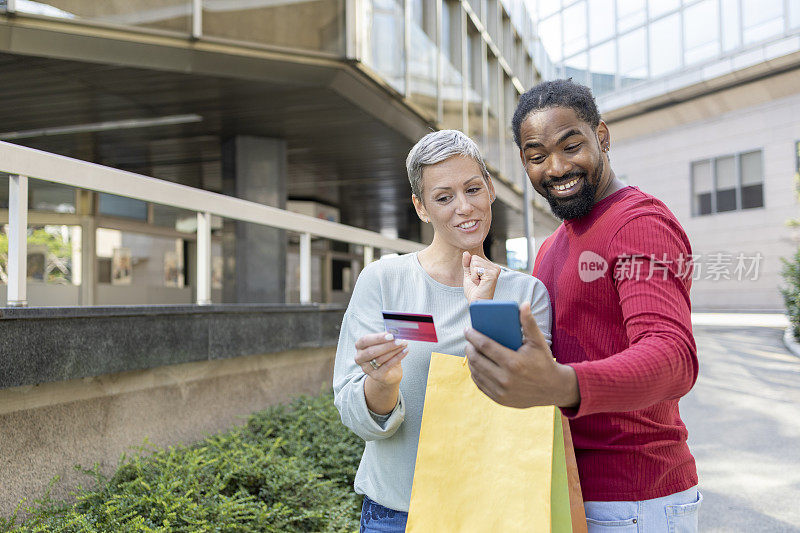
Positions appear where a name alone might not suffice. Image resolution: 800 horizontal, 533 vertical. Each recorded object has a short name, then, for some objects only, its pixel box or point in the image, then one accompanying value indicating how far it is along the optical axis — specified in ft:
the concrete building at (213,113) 18.66
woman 6.00
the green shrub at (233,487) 11.28
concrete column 18.33
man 4.52
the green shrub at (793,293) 49.06
